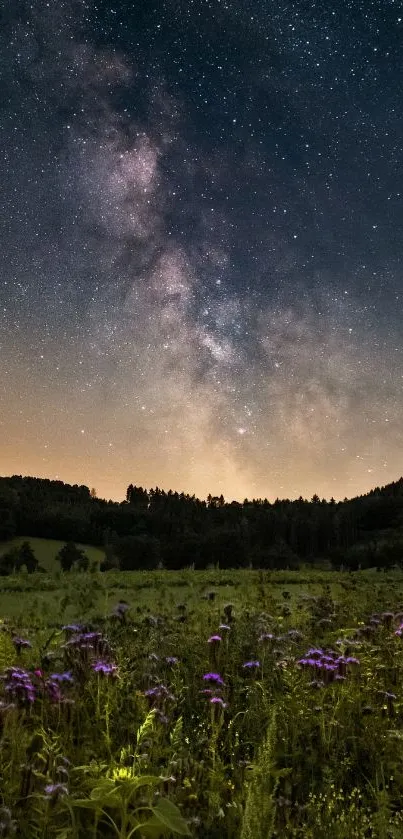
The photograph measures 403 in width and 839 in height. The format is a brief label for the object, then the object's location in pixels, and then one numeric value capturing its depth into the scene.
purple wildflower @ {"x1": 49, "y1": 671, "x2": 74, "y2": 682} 4.29
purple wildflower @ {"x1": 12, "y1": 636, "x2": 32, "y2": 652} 4.87
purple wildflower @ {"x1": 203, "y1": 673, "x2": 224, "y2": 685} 4.47
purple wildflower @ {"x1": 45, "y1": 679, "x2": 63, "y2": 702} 4.06
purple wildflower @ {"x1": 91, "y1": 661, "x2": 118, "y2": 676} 4.33
